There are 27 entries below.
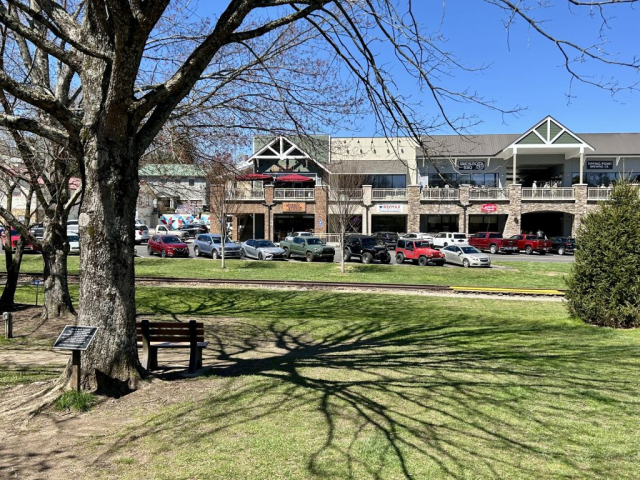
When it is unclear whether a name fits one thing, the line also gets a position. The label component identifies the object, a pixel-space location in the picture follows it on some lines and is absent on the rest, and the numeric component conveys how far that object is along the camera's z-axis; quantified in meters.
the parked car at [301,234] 42.89
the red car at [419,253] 29.22
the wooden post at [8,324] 9.61
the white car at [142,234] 44.59
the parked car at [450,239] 40.72
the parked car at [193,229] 56.44
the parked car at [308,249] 31.30
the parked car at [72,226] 41.14
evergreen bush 10.62
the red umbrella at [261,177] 46.47
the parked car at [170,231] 53.16
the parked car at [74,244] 32.84
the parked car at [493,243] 38.20
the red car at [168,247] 32.56
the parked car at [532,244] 38.31
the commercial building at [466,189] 46.78
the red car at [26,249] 32.55
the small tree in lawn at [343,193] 26.77
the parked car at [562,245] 38.61
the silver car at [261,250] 31.80
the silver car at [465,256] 28.33
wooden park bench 6.99
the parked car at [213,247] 32.25
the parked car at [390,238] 40.20
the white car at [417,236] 41.63
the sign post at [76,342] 5.33
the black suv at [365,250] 30.08
